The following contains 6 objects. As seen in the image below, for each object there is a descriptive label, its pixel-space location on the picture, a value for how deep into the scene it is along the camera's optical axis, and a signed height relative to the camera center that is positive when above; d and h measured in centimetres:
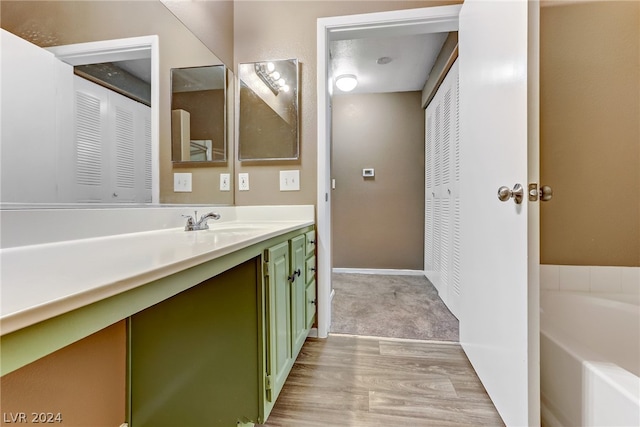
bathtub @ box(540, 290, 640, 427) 72 -49
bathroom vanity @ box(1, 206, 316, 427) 43 -28
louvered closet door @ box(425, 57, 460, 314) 204 +16
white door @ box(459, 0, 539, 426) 89 +2
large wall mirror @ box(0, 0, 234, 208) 69 +41
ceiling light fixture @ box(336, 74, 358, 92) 284 +135
